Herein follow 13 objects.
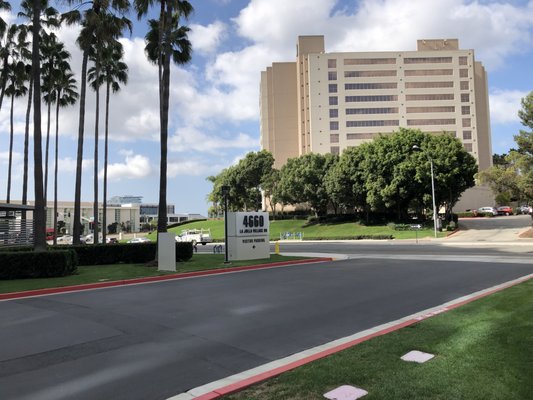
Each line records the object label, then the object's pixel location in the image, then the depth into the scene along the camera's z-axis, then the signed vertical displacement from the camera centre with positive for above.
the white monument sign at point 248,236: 22.94 -0.70
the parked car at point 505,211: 79.56 +1.38
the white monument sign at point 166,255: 18.55 -1.32
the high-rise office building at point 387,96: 105.19 +29.53
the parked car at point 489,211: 74.56 +1.37
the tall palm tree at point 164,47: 21.55 +9.54
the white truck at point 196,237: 51.96 -1.73
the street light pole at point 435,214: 45.12 +0.57
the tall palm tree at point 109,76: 33.19 +11.74
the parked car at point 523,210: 78.68 +1.52
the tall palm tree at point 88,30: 23.92 +10.97
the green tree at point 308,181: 65.75 +6.00
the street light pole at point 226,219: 21.48 +0.15
